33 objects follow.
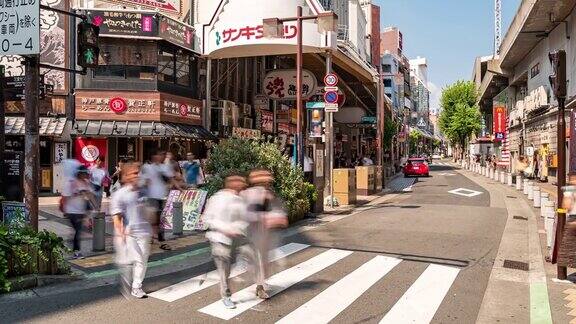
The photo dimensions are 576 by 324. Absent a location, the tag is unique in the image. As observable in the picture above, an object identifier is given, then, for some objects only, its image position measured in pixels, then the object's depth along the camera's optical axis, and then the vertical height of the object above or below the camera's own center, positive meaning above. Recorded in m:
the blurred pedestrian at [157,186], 10.01 -0.65
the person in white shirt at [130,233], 6.64 -1.06
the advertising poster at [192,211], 12.32 -1.42
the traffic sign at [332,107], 17.12 +1.60
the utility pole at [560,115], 8.80 +0.66
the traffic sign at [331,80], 17.28 +2.55
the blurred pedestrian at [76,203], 9.12 -0.89
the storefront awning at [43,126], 18.62 +1.11
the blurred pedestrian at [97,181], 11.77 -0.64
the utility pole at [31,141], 7.92 +0.23
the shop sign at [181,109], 20.73 +1.98
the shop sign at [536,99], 30.55 +3.50
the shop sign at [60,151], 19.81 +0.15
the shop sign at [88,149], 19.86 +0.23
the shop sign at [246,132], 25.14 +1.16
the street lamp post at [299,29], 15.04 +3.83
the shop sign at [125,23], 19.56 +5.28
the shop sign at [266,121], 28.48 +1.92
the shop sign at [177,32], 20.50 +5.22
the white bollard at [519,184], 25.81 -1.67
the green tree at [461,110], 63.62 +5.52
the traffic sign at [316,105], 17.61 +1.72
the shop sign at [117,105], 19.77 +2.02
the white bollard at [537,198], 18.22 -1.70
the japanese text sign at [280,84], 24.14 +3.39
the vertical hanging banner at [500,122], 48.94 +2.98
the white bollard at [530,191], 21.03 -1.69
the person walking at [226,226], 6.13 -0.89
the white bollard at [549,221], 9.96 -1.41
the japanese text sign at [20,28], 7.52 +1.94
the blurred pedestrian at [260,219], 6.49 -0.86
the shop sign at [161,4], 20.81 +6.52
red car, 37.94 -1.18
